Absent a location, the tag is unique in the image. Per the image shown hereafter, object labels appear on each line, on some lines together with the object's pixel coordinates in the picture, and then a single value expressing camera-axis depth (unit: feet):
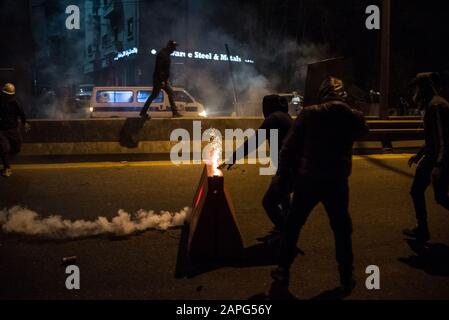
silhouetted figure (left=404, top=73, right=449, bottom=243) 15.12
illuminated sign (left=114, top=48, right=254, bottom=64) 103.04
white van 50.29
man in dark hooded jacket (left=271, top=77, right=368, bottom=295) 12.10
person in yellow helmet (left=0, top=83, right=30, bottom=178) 27.37
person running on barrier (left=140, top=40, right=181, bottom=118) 34.78
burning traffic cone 14.56
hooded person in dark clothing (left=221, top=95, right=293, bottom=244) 15.44
